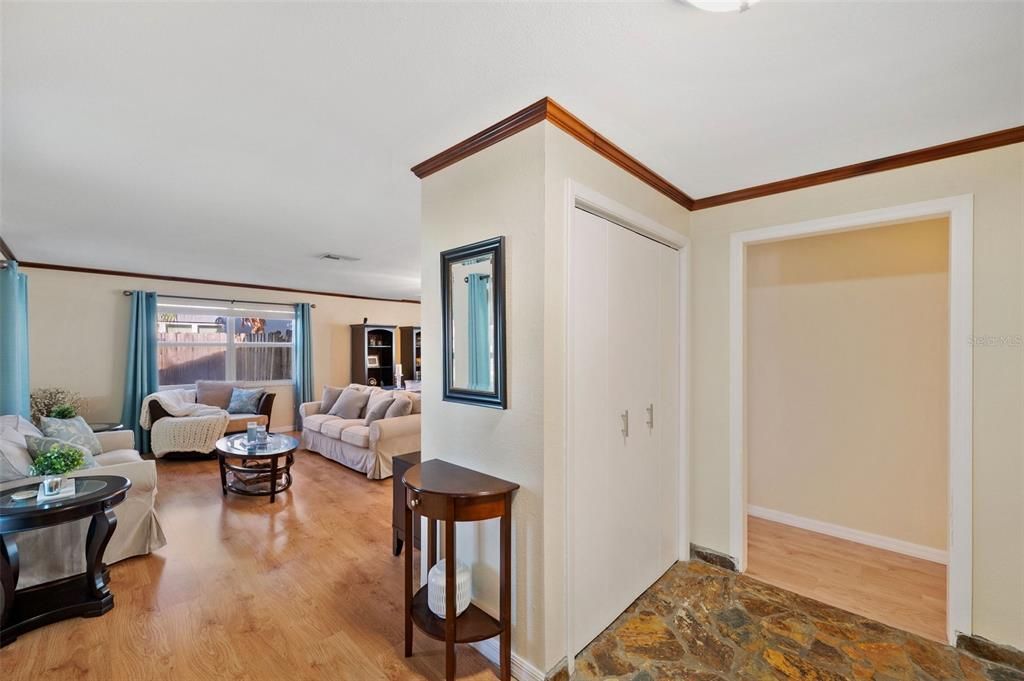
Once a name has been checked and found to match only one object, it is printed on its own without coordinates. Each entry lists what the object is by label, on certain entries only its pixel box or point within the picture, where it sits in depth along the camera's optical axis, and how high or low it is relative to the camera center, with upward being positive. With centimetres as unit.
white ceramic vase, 189 -110
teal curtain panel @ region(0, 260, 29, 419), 400 -3
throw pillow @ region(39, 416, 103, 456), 364 -80
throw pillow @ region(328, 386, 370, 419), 565 -85
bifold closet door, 199 -42
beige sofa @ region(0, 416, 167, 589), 244 -118
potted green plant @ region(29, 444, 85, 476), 243 -69
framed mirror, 191 +7
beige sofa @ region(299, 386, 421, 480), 461 -115
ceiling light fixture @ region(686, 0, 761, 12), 120 +92
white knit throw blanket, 536 -110
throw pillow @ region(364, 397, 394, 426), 499 -82
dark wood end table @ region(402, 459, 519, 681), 173 -75
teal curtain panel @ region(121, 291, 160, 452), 573 -30
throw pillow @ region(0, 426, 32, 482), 268 -76
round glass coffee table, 407 -128
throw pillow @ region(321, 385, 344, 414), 613 -84
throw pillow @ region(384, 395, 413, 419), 500 -80
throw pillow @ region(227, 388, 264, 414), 626 -90
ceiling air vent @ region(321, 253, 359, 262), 467 +88
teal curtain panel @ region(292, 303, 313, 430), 726 -33
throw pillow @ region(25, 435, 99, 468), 310 -75
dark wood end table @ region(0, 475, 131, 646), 213 -117
